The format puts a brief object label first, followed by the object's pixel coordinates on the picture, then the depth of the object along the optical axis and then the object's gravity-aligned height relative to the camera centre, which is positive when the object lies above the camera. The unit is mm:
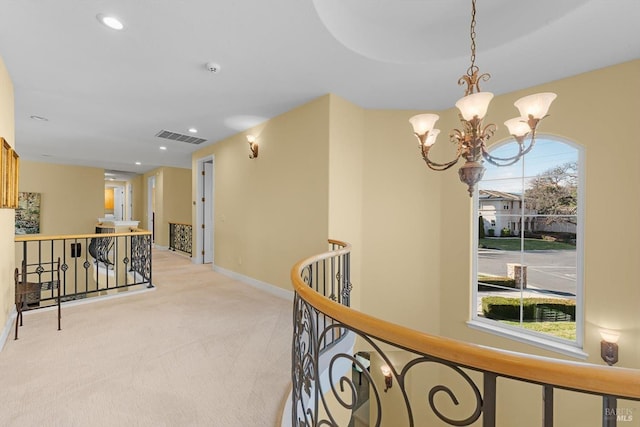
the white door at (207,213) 6789 -75
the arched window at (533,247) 3312 -474
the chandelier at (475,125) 1871 +657
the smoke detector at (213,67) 2899 +1541
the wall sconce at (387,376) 4923 -3012
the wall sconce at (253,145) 4832 +1147
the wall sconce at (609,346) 2859 -1413
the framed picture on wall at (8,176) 2633 +349
